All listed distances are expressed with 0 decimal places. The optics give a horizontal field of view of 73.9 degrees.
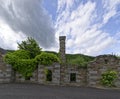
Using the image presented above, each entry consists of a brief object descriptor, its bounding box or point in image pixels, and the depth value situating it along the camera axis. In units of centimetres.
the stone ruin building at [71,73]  801
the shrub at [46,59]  861
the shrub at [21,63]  884
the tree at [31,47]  987
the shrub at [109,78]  785
